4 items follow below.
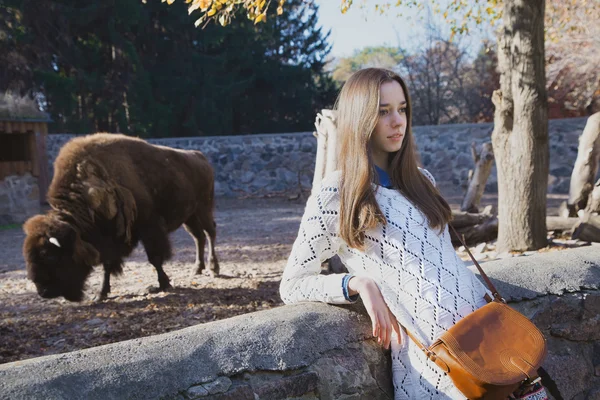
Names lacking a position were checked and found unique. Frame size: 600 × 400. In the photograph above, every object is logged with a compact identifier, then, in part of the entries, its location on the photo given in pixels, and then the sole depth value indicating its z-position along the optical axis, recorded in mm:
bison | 5863
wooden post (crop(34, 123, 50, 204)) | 14375
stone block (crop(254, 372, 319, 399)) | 1896
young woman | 2061
